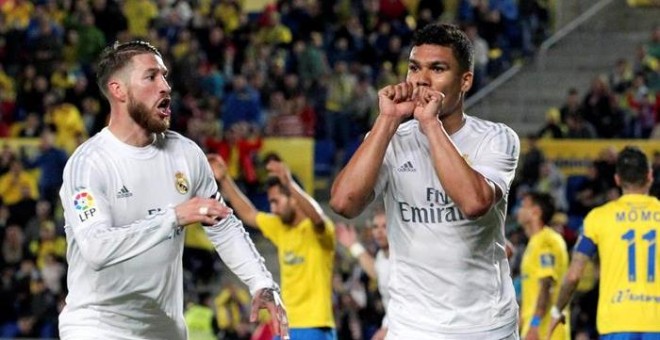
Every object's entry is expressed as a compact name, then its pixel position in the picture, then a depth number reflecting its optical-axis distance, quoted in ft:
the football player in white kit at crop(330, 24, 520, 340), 20.65
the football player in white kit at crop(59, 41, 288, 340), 22.00
